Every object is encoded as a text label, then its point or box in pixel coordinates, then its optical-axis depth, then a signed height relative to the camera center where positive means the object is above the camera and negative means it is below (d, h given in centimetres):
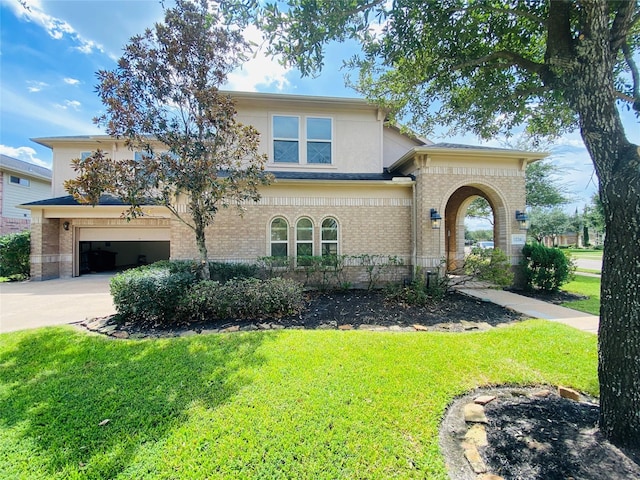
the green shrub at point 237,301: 630 -146
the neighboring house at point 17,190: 1666 +330
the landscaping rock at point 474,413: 296 -195
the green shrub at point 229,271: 871 -102
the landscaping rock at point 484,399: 329 -197
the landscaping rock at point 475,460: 231 -196
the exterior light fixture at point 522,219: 990 +76
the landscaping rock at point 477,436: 262 -197
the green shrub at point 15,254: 1254 -70
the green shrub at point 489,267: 791 -81
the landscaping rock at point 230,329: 574 -193
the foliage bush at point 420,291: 780 -156
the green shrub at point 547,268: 939 -98
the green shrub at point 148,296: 610 -128
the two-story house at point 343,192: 966 +176
